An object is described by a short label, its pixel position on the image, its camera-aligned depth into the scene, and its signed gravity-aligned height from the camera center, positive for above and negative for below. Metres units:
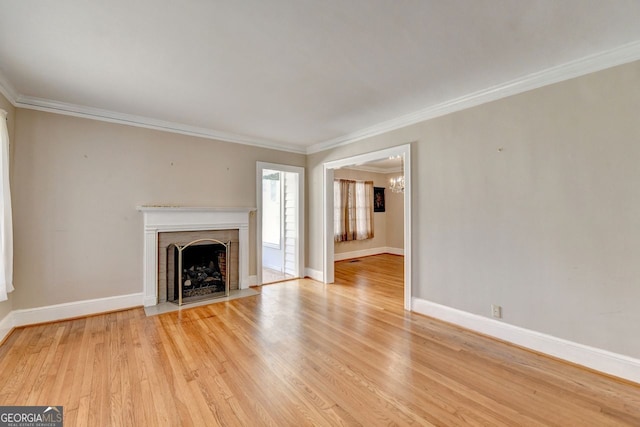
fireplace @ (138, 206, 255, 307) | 3.77 -0.31
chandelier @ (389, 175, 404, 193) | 6.21 +0.72
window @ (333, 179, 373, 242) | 7.25 +0.19
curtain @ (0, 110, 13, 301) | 2.49 -0.04
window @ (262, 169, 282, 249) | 5.98 +0.21
